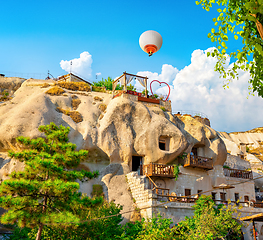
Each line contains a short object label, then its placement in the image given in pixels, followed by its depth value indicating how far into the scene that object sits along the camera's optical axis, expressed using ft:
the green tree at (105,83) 160.90
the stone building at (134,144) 72.69
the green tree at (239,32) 20.62
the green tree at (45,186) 40.29
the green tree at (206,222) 59.80
